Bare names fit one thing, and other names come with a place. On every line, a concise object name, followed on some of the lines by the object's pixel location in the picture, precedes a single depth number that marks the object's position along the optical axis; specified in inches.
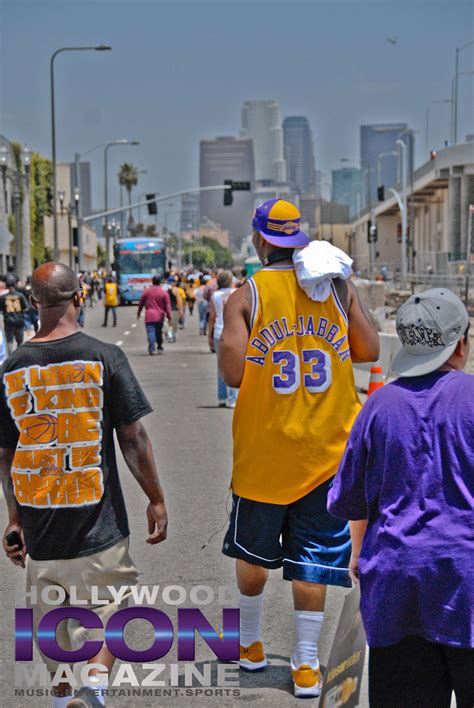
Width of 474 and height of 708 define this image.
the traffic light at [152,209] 2241.4
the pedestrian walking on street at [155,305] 954.7
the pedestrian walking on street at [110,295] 1417.3
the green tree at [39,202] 3097.9
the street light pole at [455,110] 2894.7
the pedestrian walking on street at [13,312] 908.0
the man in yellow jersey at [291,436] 190.7
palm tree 4706.0
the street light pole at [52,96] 1672.0
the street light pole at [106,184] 2204.2
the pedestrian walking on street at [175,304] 1253.1
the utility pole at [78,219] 1992.2
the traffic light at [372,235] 3405.5
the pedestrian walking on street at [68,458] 157.5
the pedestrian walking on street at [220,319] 554.5
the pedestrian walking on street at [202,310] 1112.1
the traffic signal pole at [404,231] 2770.7
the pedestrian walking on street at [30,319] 962.5
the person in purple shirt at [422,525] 126.5
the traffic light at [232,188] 2010.3
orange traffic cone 456.4
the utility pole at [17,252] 2405.3
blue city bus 2246.6
